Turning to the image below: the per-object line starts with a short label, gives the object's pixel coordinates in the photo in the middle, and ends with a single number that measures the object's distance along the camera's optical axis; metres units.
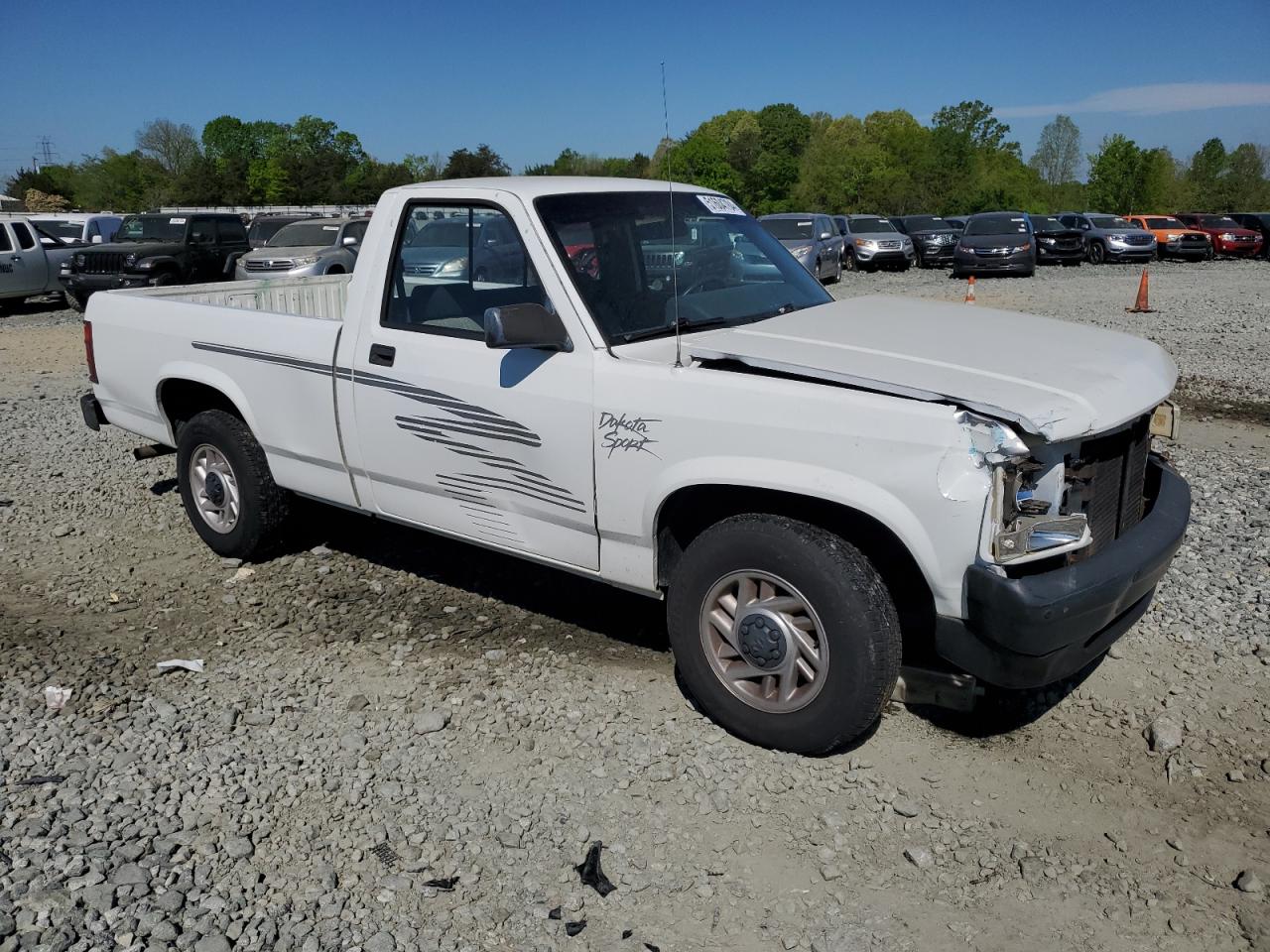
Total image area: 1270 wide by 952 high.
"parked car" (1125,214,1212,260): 32.94
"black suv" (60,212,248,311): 18.84
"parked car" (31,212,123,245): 24.73
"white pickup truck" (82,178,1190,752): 3.33
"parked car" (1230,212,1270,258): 34.50
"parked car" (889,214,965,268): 31.91
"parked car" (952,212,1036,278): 26.42
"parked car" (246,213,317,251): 22.70
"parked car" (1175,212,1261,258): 33.97
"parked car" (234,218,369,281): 18.25
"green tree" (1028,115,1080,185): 99.62
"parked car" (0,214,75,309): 19.64
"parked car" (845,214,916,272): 29.44
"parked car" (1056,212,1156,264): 32.06
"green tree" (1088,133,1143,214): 65.81
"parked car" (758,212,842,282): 22.93
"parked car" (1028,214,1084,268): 31.75
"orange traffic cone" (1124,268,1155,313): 17.31
